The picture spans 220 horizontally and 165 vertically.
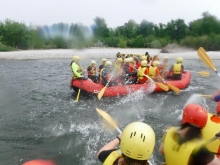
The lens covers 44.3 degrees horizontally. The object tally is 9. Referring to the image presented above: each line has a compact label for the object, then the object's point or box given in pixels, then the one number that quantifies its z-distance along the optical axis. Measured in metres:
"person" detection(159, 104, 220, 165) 2.04
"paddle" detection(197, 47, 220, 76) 6.03
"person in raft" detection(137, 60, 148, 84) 9.40
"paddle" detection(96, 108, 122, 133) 2.99
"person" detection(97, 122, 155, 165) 1.71
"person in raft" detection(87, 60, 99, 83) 9.44
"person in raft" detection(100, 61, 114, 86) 8.91
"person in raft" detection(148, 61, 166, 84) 9.42
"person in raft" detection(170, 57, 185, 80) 9.96
